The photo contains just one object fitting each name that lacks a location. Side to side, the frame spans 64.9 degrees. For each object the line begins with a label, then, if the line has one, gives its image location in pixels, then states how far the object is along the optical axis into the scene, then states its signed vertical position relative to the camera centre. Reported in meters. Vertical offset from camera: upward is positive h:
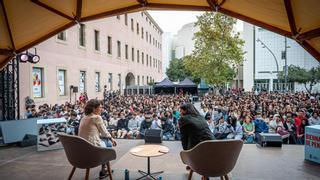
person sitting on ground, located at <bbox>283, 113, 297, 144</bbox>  9.34 -1.61
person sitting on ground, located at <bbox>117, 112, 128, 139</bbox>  10.68 -1.70
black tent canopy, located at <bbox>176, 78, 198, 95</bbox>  32.97 -0.10
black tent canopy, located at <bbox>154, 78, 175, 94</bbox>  32.41 -0.09
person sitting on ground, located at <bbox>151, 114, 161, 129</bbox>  10.13 -1.49
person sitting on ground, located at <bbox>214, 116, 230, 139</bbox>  9.39 -1.68
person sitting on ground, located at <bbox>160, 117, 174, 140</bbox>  9.95 -1.74
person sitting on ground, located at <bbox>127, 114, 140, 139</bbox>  10.38 -1.79
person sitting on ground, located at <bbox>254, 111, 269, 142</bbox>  9.69 -1.55
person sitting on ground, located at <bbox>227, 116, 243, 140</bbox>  9.32 -1.71
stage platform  5.81 -2.04
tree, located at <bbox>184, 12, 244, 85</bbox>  28.16 +4.32
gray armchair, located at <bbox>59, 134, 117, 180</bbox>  4.55 -1.21
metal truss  10.70 -0.36
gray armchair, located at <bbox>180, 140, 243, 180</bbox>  3.99 -1.14
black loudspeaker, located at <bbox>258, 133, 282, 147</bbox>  8.32 -1.79
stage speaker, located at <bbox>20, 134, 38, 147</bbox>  8.70 -1.89
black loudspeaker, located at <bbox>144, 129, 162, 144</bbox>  8.80 -1.76
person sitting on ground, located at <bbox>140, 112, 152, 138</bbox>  10.19 -1.52
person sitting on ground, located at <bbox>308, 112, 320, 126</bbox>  9.98 -1.33
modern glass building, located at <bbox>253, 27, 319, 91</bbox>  52.50 +5.80
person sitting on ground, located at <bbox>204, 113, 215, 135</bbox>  10.20 -1.51
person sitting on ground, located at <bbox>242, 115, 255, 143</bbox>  9.36 -1.66
